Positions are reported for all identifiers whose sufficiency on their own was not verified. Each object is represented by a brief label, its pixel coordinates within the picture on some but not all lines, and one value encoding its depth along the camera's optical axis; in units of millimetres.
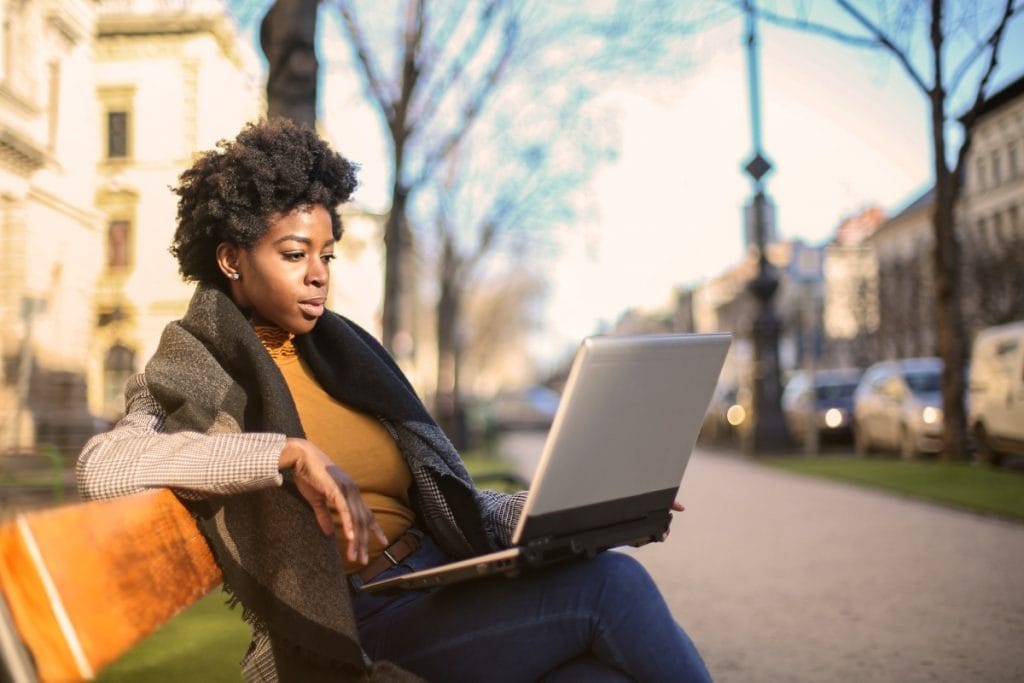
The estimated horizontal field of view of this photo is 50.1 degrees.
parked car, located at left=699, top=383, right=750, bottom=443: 26722
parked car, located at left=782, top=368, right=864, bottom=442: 22719
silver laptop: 2023
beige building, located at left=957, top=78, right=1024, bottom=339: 39969
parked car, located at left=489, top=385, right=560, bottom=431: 41747
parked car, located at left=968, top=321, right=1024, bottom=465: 13828
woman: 2137
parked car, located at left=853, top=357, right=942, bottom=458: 17719
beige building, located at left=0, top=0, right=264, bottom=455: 22188
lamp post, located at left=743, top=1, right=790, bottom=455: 20531
